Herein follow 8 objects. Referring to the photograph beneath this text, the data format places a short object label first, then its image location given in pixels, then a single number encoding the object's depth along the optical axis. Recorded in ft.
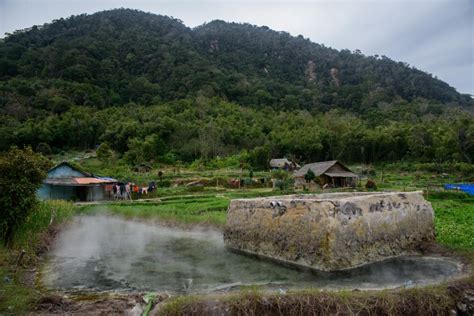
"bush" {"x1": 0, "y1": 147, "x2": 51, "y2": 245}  30.37
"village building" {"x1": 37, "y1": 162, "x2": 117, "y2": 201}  88.84
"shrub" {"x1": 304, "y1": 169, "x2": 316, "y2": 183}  112.06
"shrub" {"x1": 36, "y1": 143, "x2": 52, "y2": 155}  177.78
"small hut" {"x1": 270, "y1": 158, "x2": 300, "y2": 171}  162.40
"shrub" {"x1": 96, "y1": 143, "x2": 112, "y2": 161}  162.49
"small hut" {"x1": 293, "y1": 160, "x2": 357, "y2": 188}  115.85
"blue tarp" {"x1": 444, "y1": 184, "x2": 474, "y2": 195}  85.18
